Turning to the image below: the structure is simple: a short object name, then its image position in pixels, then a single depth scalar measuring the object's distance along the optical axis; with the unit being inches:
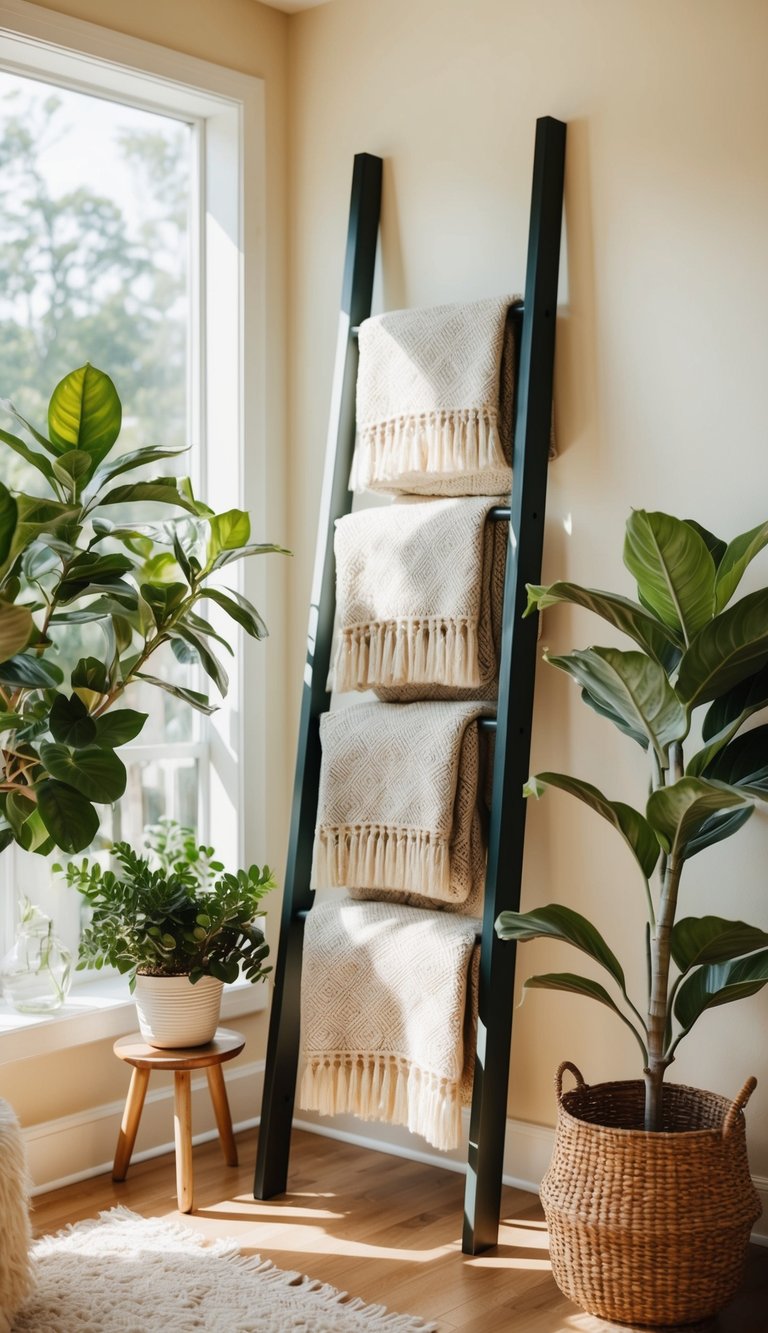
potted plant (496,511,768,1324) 85.8
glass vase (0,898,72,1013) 114.7
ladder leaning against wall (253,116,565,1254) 102.7
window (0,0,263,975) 120.8
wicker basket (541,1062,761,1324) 87.7
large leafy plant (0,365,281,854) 86.3
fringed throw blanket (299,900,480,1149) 104.0
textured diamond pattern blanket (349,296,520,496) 108.0
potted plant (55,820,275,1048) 110.3
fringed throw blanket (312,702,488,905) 106.7
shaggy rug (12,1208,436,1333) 90.2
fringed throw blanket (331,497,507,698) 107.6
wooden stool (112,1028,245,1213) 108.5
